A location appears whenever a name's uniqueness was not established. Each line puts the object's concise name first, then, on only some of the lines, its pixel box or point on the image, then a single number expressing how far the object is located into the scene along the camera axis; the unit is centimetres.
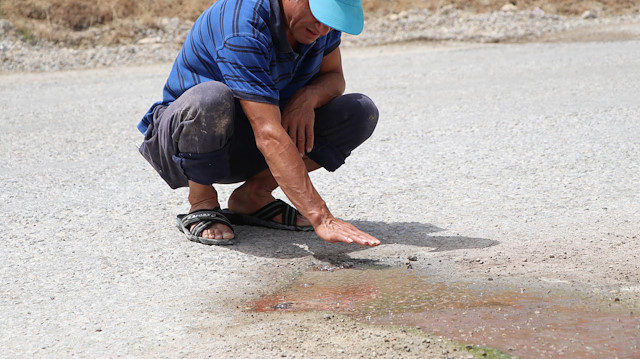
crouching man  286
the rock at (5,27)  1037
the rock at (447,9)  1290
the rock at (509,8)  1327
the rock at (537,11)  1280
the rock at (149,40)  1087
